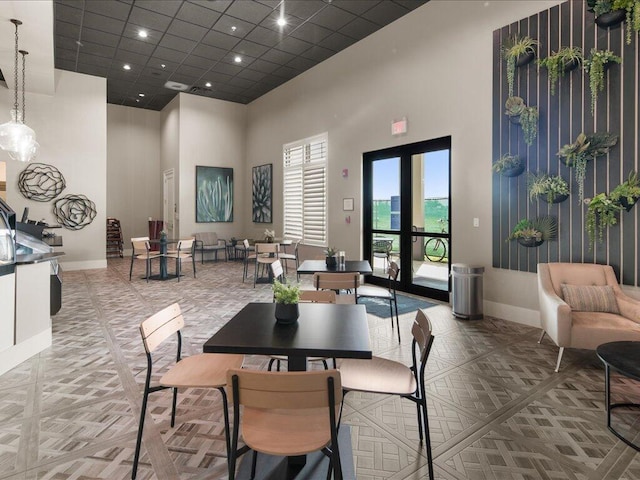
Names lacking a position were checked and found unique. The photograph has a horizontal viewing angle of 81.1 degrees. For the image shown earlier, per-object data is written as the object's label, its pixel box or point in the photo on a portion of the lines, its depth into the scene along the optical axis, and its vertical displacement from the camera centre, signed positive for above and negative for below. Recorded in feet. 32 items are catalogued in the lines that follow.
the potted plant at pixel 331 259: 15.06 -0.68
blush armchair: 10.73 -2.04
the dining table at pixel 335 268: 14.44 -1.02
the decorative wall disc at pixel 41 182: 27.63 +4.57
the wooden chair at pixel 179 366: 6.70 -2.49
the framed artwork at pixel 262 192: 34.06 +4.68
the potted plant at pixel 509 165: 15.46 +3.22
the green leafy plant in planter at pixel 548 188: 14.12 +2.09
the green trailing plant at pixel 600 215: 12.66 +0.94
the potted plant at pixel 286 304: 7.26 -1.21
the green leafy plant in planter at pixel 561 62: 13.78 +6.73
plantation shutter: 27.61 +4.15
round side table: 7.27 -2.44
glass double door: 19.67 +1.60
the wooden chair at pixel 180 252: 25.32 -0.68
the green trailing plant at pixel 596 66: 12.86 +6.15
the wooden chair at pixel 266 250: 24.65 -0.51
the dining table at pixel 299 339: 6.05 -1.68
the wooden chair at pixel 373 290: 21.48 -2.89
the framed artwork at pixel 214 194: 35.35 +4.67
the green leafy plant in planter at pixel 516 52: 15.15 +7.83
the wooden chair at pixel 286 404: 4.68 -2.07
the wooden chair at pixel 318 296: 9.93 -1.45
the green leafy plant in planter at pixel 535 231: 14.70 +0.44
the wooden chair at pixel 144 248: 25.04 -0.37
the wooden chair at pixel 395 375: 6.55 -2.57
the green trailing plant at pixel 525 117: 15.02 +5.09
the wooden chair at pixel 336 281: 12.48 -1.30
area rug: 17.56 -3.18
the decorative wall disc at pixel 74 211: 29.09 +2.52
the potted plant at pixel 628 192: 12.19 +1.62
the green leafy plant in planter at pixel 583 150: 12.96 +3.28
